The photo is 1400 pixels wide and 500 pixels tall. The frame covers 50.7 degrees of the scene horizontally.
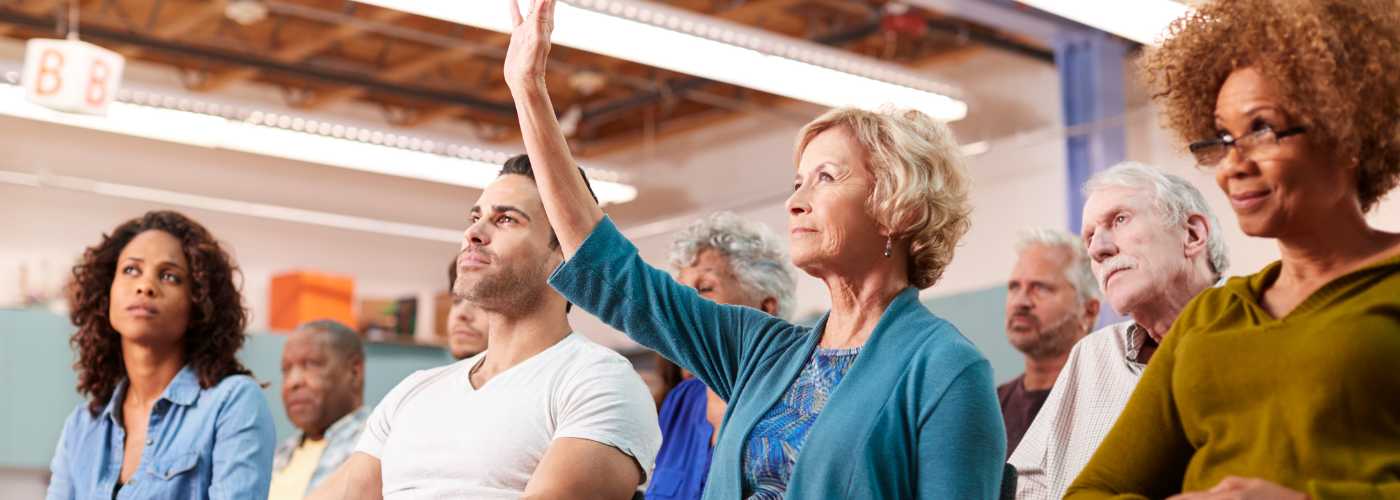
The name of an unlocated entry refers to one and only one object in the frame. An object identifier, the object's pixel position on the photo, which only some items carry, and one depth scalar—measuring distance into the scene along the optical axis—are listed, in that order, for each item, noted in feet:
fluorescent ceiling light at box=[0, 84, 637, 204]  20.15
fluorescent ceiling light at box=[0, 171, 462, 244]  27.09
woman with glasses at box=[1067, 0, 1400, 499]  3.84
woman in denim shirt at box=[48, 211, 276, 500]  9.18
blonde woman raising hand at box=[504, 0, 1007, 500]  5.45
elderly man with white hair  7.13
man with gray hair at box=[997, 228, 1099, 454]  10.50
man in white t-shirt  6.81
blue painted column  21.90
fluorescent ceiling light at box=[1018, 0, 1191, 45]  14.79
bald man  13.23
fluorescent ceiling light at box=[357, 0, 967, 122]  15.24
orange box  24.90
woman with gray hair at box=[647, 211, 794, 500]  9.68
